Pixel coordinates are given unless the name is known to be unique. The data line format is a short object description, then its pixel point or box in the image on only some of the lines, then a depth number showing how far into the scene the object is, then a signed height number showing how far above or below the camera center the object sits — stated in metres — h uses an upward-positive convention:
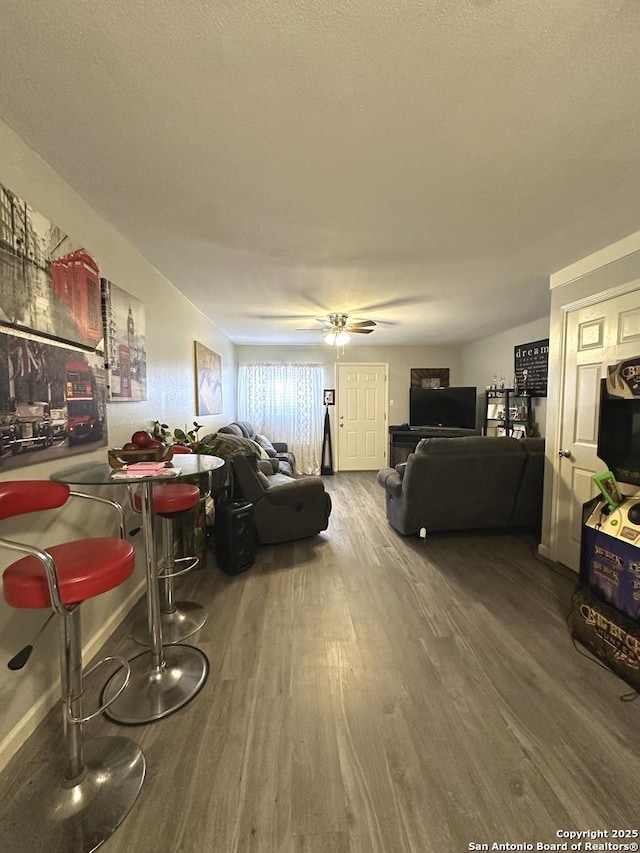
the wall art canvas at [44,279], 1.23 +0.54
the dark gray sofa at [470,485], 2.99 -0.76
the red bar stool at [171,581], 1.73 -1.08
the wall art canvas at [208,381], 3.72 +0.27
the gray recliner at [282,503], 2.87 -0.92
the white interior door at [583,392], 2.19 +0.09
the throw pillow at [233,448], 2.80 -0.41
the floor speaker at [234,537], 2.53 -1.06
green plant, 2.42 -0.28
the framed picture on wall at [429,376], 6.30 +0.53
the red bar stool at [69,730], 0.95 -1.08
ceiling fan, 3.74 +0.93
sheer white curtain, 6.06 -0.03
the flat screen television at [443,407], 5.50 -0.06
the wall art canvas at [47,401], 1.25 +0.01
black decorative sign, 4.05 +0.49
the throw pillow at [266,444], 4.82 -0.65
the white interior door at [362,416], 6.24 -0.24
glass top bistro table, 1.34 -1.32
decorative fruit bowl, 1.43 -0.24
